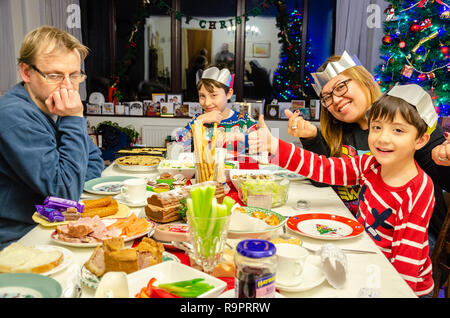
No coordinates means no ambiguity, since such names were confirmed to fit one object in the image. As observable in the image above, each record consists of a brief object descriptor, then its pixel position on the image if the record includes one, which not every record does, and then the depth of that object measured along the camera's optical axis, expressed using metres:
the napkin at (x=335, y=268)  0.93
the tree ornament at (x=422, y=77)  3.83
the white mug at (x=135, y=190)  1.54
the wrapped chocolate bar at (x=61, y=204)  1.30
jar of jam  0.78
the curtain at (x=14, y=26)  4.53
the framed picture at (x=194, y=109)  5.78
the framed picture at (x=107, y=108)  5.77
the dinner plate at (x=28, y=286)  0.82
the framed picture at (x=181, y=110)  5.78
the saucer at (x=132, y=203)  1.54
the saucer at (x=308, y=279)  0.91
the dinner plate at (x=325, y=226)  1.26
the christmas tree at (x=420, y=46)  3.72
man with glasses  1.37
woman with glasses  1.85
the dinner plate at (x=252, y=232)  1.20
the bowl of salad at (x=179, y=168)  1.95
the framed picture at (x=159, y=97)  5.83
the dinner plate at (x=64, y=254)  0.96
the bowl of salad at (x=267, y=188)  1.53
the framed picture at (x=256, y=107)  5.55
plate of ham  1.15
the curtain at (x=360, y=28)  5.18
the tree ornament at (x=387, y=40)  4.03
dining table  0.90
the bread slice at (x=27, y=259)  0.93
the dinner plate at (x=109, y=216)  1.27
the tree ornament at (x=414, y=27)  3.79
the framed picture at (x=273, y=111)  5.68
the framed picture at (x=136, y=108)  5.80
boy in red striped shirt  1.37
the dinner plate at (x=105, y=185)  1.72
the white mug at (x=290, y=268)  0.93
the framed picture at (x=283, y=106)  5.68
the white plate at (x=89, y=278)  0.89
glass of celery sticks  0.93
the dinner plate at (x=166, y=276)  0.87
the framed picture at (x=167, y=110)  5.79
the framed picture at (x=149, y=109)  5.82
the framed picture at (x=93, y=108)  5.76
